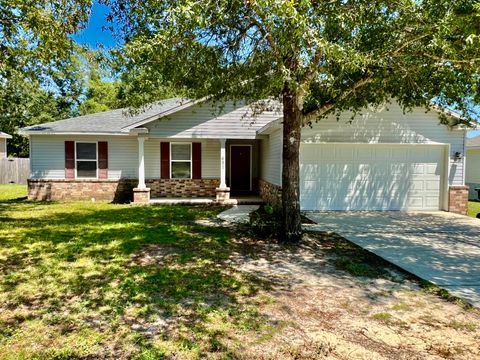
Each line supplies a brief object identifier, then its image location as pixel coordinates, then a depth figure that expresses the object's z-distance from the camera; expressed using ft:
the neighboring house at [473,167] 64.90
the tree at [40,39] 23.77
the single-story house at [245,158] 38.93
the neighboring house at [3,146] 93.09
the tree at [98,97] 111.34
